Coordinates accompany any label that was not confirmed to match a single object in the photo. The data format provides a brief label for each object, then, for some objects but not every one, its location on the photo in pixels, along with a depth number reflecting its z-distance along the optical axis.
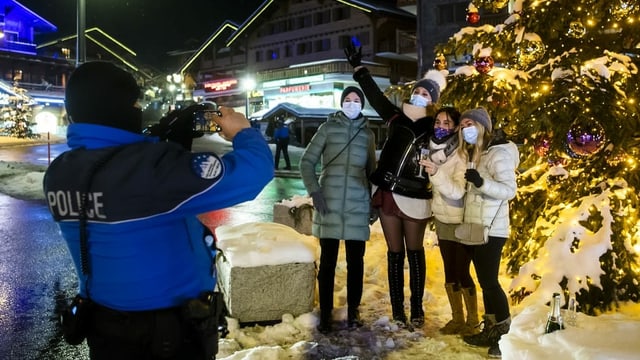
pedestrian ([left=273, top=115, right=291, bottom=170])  22.09
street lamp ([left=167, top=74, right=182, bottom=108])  45.03
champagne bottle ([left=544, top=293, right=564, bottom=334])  3.16
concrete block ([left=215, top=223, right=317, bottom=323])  4.78
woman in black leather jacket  4.66
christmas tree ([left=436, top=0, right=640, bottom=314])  4.55
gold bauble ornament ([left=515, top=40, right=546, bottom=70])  5.22
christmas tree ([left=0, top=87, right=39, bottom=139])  37.25
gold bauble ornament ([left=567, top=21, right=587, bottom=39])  5.27
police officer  1.92
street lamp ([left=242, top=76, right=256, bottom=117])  44.97
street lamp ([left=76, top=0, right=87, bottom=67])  12.38
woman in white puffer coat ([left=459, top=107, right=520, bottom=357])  4.18
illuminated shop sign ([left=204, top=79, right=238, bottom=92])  51.06
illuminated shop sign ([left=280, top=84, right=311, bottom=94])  41.88
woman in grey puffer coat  4.68
